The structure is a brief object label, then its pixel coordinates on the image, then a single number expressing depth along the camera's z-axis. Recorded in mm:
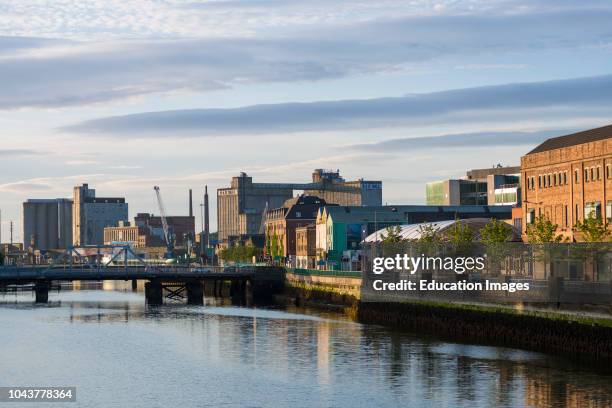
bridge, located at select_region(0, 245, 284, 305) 167375
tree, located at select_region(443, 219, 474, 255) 118188
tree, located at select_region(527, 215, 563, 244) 115750
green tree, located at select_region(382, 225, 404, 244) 153562
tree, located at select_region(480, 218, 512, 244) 123019
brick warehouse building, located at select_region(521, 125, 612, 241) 116125
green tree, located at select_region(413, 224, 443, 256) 124375
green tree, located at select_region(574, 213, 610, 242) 105312
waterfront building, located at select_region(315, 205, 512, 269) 196425
